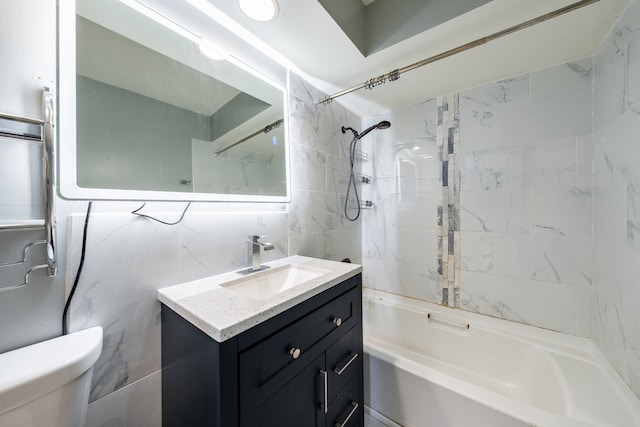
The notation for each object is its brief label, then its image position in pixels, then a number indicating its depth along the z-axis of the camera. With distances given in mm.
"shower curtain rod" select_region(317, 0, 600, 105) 853
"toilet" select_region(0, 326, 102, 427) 462
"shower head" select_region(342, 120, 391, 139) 1768
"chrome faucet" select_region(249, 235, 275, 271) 1124
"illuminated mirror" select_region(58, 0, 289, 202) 708
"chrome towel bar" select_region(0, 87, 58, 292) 581
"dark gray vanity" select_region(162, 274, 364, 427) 582
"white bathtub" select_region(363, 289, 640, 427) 908
